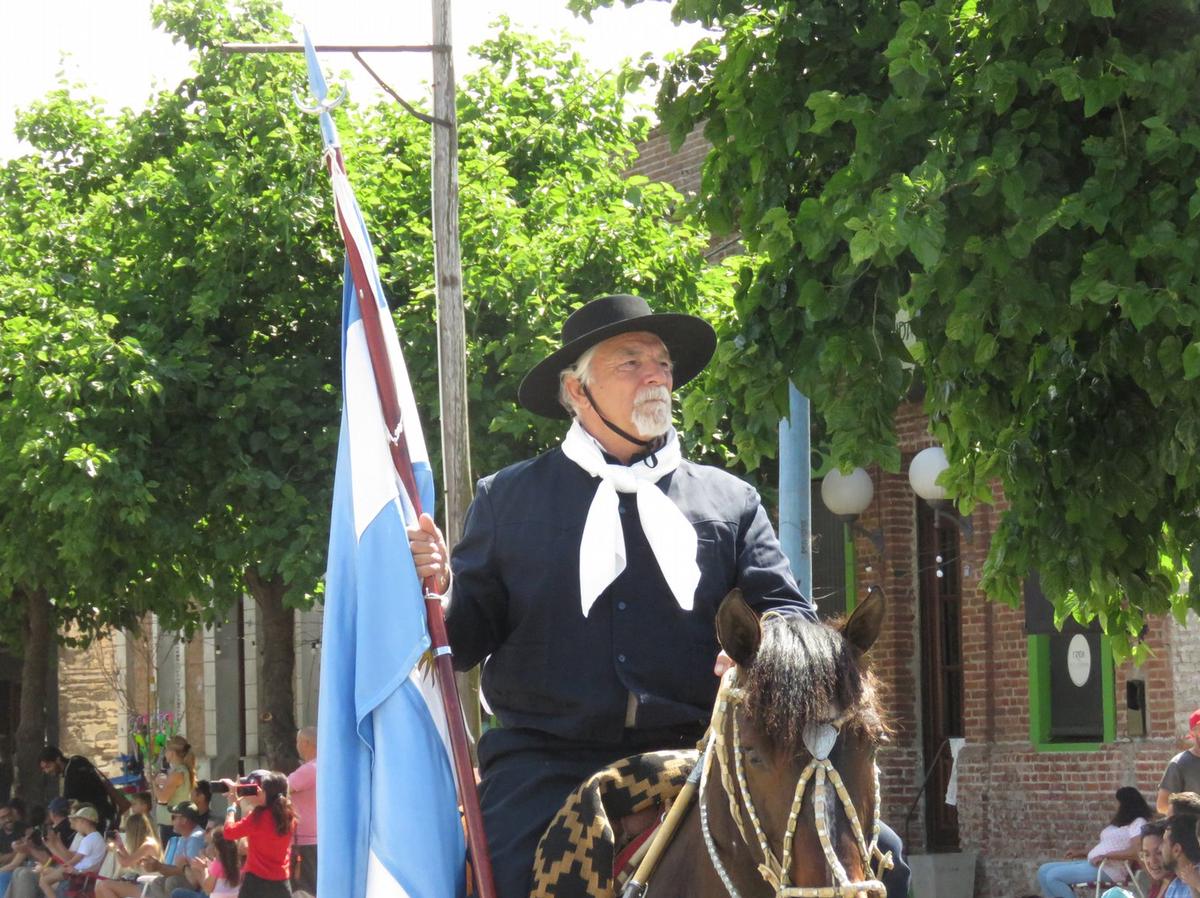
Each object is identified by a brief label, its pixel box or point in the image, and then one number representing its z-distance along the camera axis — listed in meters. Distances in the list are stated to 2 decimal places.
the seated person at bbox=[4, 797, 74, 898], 18.31
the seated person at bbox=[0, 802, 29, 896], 19.34
